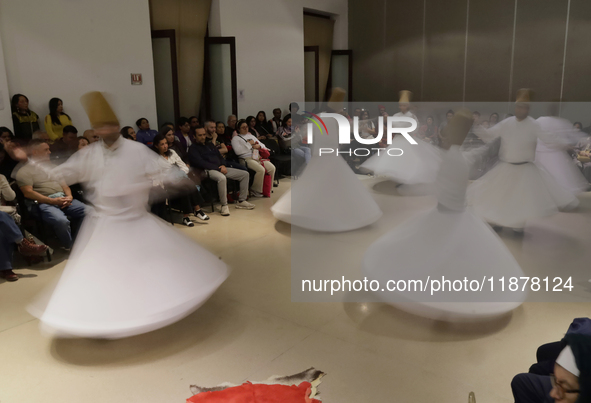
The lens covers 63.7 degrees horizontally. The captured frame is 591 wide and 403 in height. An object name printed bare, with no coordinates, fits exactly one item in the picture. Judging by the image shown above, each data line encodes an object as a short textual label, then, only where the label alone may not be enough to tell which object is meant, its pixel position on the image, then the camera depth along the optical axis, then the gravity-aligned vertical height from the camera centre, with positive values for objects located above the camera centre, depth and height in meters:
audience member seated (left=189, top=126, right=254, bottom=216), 6.21 -0.78
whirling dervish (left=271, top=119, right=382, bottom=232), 5.09 -0.97
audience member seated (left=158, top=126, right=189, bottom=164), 6.02 -0.53
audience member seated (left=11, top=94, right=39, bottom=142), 6.00 -0.16
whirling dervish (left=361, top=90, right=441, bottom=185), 7.14 -0.91
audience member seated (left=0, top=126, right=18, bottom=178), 4.75 -0.52
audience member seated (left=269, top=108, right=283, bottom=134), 9.62 -0.32
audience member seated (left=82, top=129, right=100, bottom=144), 6.23 -0.40
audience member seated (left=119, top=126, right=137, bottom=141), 6.65 -0.38
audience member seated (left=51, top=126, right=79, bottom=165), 5.95 -0.48
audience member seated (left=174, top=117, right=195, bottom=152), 7.11 -0.43
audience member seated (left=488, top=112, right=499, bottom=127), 9.72 -0.38
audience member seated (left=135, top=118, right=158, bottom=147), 7.39 -0.42
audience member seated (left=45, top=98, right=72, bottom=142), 6.32 -0.19
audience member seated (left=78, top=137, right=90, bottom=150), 5.49 -0.42
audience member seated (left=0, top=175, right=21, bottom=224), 4.28 -0.82
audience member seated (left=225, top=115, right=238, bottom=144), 7.93 -0.39
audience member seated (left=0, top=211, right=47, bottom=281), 4.05 -1.15
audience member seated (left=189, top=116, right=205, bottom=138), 7.36 -0.28
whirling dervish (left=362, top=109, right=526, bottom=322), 3.04 -1.03
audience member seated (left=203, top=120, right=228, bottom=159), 6.84 -0.47
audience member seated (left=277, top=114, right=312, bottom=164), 8.74 -0.69
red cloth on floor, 2.45 -1.50
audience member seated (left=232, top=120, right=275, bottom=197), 7.03 -0.79
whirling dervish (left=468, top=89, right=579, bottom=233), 4.81 -0.82
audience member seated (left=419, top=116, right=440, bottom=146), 9.31 -0.62
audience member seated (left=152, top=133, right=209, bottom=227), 5.60 -1.16
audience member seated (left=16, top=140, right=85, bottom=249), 4.52 -0.86
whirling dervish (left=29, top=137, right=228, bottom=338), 2.86 -1.01
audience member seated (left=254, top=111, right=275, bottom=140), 8.99 -0.44
